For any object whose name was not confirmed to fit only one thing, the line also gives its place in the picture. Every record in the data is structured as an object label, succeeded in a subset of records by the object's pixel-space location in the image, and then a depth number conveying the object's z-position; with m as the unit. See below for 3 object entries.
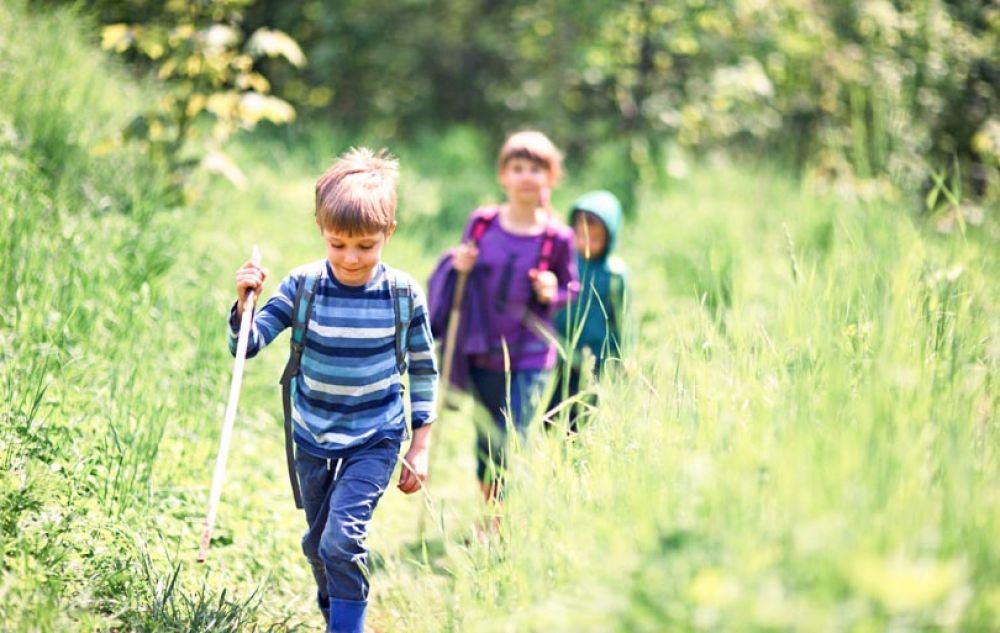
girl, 4.80
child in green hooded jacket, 4.95
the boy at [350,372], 3.25
